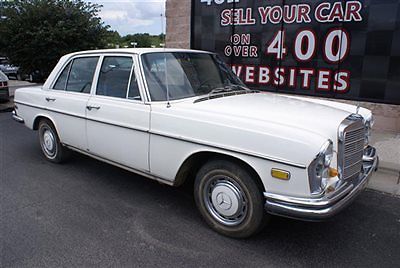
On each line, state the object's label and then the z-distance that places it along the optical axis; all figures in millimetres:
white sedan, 2725
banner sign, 7117
